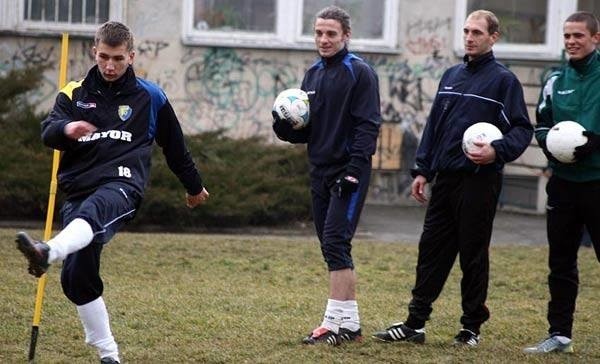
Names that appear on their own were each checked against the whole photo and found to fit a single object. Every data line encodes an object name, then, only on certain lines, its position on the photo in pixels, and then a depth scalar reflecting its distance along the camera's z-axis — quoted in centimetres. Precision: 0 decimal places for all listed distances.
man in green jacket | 1577
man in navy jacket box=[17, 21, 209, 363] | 1361
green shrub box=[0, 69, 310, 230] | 3052
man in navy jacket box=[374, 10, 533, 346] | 1582
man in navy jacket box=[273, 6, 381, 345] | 1606
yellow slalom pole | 1459
